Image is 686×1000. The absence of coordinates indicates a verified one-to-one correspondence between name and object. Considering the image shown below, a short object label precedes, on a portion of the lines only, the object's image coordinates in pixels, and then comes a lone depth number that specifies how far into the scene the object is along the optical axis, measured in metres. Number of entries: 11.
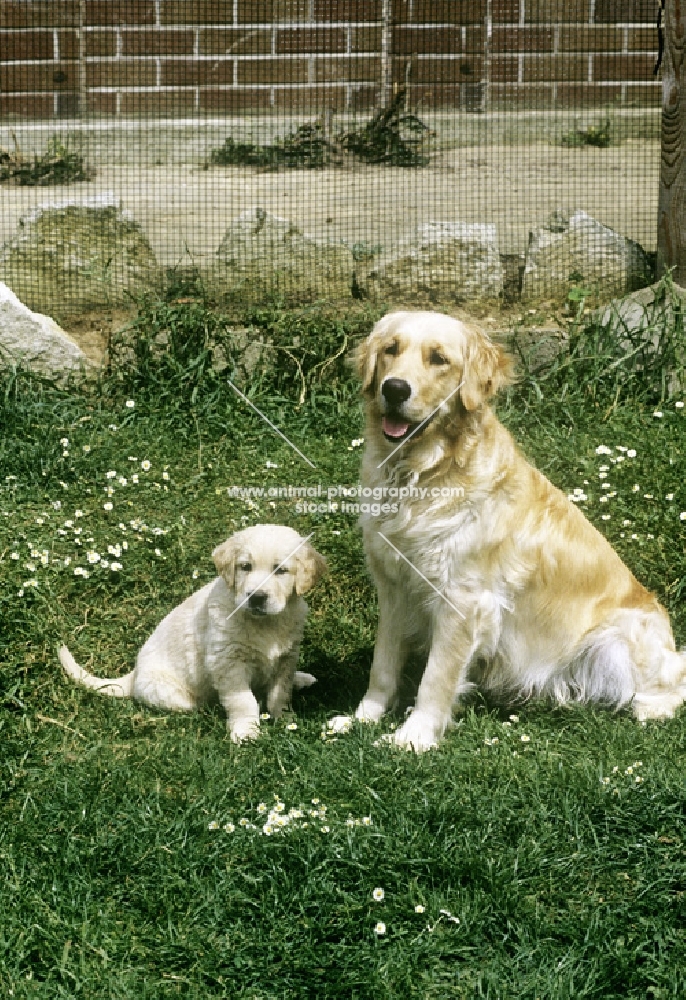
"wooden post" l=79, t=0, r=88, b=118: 9.45
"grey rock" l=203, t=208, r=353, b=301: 7.32
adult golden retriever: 4.34
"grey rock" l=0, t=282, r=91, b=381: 6.55
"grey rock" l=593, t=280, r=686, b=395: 6.43
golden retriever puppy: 4.37
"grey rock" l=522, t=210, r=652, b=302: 7.23
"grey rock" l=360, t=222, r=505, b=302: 7.28
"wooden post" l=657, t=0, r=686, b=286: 6.58
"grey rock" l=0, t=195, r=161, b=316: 7.19
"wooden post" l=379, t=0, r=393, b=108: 9.04
